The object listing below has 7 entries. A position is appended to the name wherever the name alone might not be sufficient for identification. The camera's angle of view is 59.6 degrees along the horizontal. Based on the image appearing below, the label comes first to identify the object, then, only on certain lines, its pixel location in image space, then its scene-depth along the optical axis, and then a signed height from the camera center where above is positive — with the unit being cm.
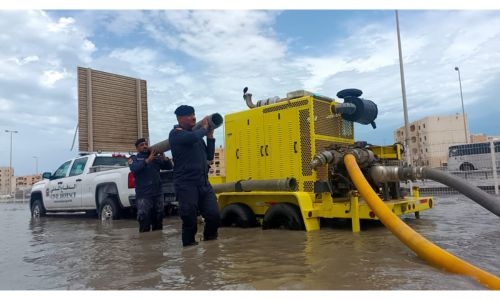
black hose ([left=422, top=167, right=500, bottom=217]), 513 -12
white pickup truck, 954 +22
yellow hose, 339 -56
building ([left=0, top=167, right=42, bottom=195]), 8981 +469
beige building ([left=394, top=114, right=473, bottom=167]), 6260 +849
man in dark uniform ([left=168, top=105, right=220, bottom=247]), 535 +24
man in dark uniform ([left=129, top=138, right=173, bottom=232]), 719 +14
